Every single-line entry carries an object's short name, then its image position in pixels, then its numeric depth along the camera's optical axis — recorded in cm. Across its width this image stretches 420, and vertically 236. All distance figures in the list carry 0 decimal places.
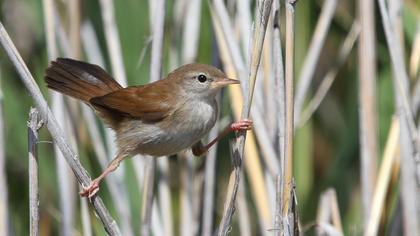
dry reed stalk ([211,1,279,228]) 494
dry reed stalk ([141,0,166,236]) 496
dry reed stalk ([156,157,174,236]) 564
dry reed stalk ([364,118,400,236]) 530
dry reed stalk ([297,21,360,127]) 601
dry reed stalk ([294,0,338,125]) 554
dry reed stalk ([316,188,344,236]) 539
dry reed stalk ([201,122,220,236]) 547
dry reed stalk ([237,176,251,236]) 551
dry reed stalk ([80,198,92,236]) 527
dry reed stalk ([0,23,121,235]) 371
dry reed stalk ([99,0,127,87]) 555
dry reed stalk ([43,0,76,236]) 537
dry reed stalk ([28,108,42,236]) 376
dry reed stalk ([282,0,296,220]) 389
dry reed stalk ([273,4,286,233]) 402
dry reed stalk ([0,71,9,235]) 453
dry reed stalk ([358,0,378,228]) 529
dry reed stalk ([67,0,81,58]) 570
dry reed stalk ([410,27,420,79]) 558
